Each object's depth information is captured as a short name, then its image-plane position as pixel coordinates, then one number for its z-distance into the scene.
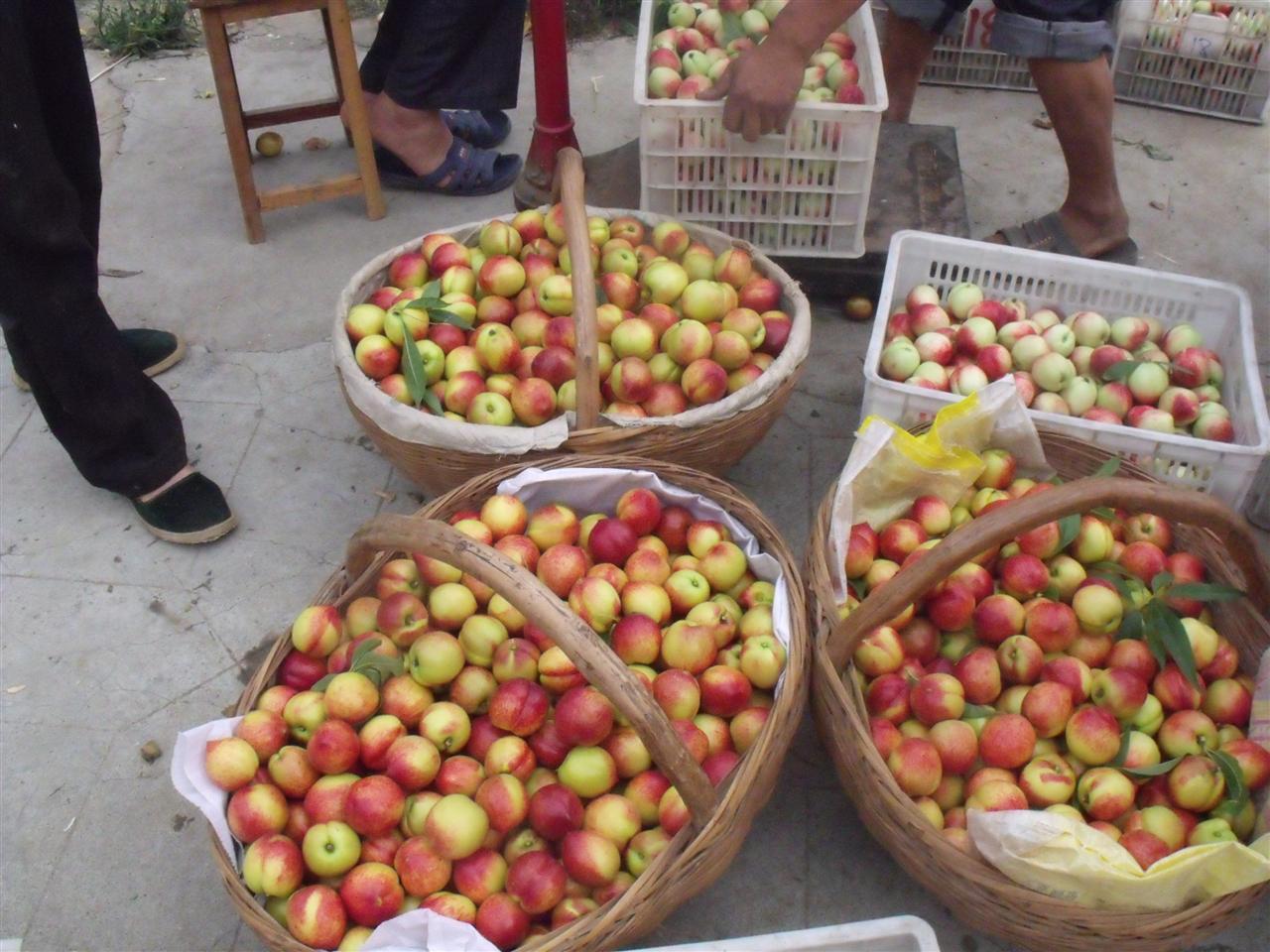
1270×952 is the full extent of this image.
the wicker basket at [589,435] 1.90
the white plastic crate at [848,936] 1.30
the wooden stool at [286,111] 3.02
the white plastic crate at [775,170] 2.56
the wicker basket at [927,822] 1.38
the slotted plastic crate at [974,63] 4.08
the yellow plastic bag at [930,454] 1.89
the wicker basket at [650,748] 1.32
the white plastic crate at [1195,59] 3.73
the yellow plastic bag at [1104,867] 1.33
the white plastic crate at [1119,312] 2.01
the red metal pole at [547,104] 3.04
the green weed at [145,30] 4.62
